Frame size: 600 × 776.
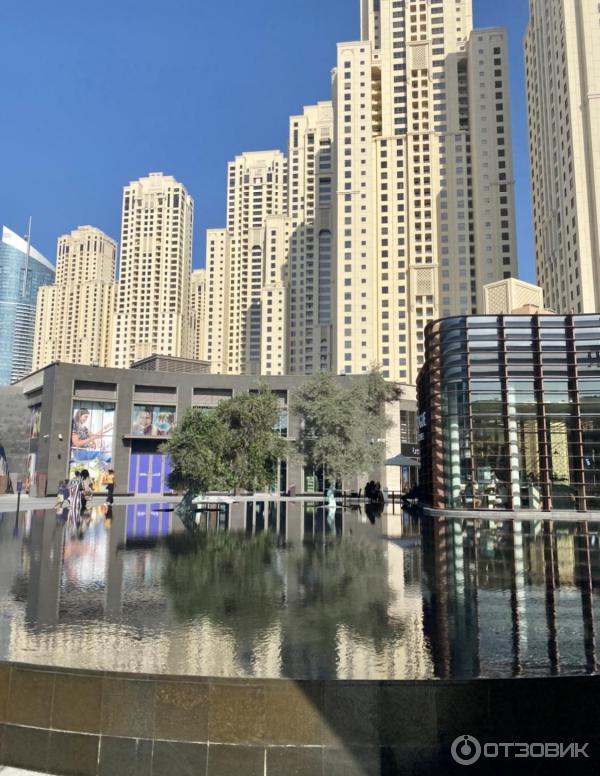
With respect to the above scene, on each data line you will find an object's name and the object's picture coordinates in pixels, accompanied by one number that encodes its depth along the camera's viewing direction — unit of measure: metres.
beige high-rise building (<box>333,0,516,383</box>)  107.94
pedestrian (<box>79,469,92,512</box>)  36.33
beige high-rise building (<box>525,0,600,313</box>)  84.62
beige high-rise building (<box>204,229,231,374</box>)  155.25
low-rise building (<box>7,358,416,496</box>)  57.09
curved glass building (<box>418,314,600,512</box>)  31.53
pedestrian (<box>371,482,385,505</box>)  46.68
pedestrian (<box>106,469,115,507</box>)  57.87
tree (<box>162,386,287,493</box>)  31.86
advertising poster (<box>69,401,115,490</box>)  58.09
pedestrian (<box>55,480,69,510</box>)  37.13
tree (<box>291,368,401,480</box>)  39.47
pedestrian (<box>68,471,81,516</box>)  34.94
